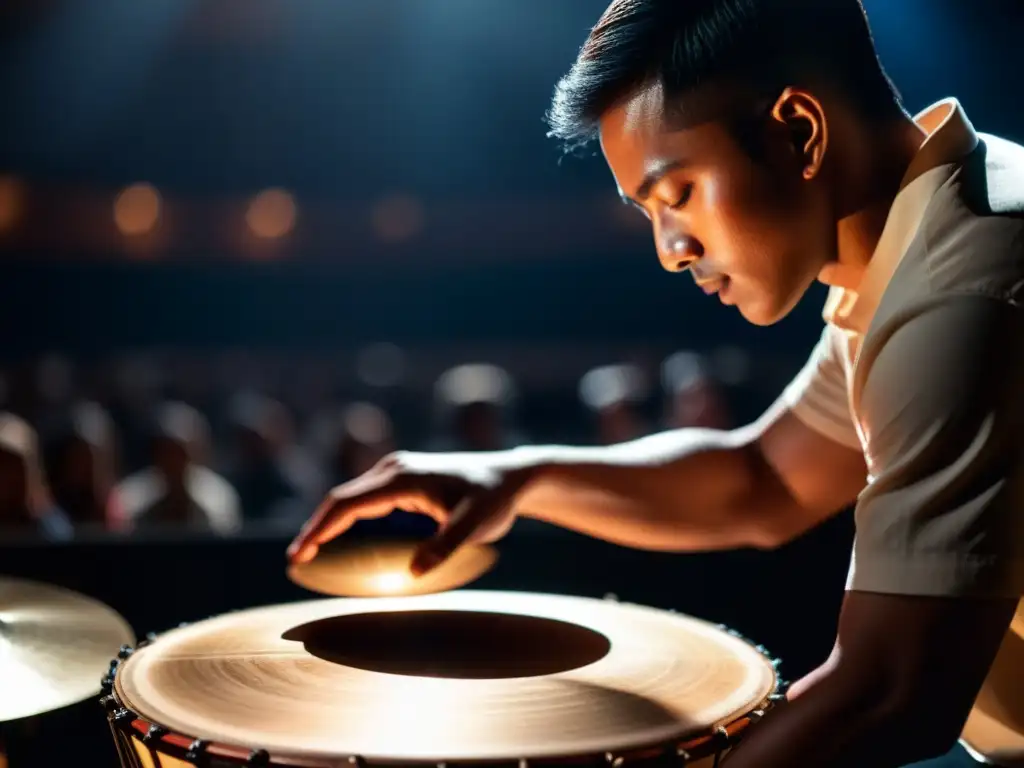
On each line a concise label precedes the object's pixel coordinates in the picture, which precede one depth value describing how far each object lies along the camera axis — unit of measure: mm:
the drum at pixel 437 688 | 852
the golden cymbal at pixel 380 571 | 1172
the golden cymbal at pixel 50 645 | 1090
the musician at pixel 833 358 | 796
